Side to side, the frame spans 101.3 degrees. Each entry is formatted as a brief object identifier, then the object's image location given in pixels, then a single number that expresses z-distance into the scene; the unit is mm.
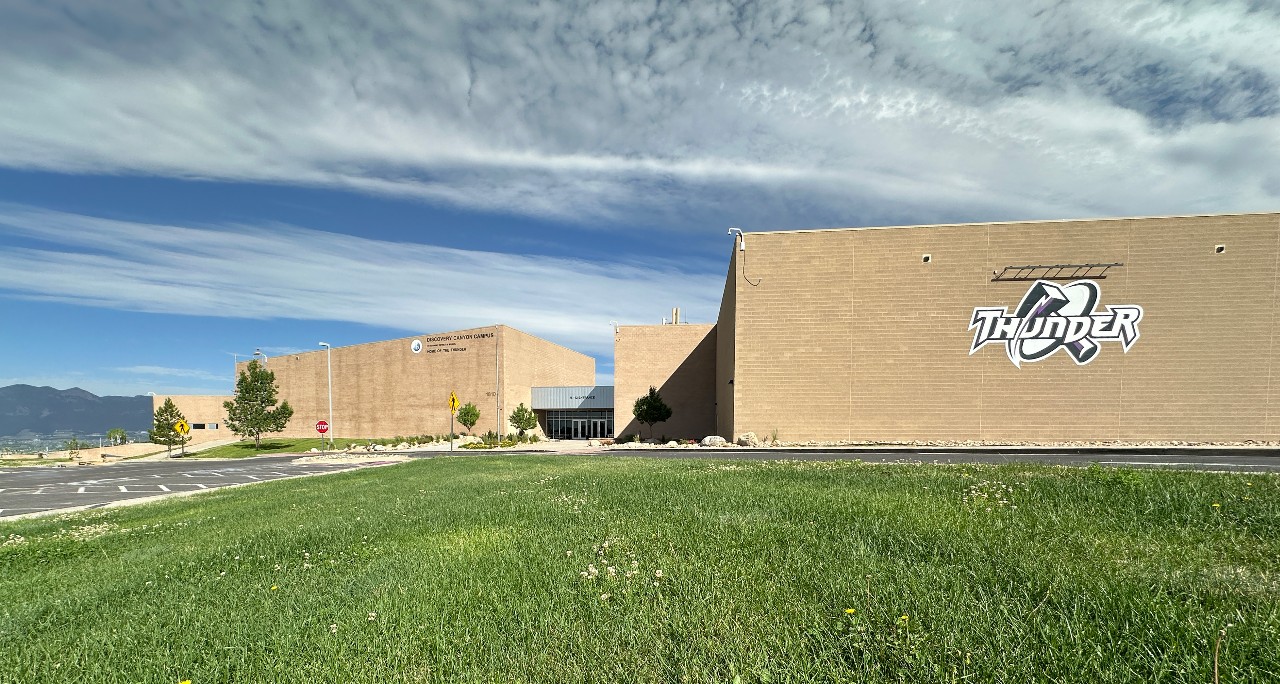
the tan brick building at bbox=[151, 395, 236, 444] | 66688
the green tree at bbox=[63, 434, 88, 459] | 47000
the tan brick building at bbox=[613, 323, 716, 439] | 41781
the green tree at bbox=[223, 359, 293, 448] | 45250
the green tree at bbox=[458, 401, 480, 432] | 43625
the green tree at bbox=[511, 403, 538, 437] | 44094
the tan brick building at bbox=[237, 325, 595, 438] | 47406
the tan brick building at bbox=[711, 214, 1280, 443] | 23000
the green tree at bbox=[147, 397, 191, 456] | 45000
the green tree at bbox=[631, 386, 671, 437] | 38875
